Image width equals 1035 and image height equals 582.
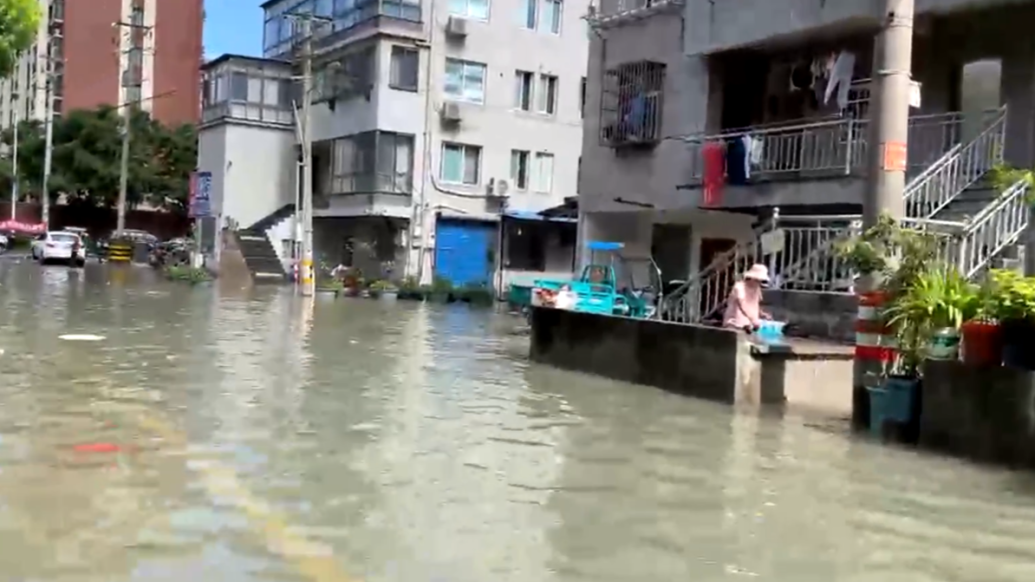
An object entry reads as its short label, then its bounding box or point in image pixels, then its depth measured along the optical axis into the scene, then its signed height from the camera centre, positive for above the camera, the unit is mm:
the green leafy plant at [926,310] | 10258 -154
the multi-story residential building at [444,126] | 39406 +4929
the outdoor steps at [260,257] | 43125 +95
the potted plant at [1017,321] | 9234 -193
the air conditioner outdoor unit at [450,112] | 39625 +5268
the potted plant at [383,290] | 35375 -768
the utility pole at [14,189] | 67375 +3414
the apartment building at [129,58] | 77875 +13169
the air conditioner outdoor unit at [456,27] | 39844 +8204
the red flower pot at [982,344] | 9547 -403
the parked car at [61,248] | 48625 +63
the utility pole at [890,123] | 11445 +1638
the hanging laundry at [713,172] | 20828 +1953
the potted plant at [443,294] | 34219 -749
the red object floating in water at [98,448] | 8766 -1478
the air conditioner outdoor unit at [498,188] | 40844 +2869
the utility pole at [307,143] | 34938 +3985
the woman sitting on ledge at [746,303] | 14055 -240
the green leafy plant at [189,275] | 39594 -669
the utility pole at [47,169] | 61500 +4156
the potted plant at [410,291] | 34719 -742
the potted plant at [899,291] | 10586 -9
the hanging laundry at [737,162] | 20250 +2096
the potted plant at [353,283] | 36094 -608
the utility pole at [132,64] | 57812 +12080
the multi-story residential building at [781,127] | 16266 +2660
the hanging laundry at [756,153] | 20188 +2252
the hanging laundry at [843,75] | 19016 +3447
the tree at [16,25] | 21750 +4174
